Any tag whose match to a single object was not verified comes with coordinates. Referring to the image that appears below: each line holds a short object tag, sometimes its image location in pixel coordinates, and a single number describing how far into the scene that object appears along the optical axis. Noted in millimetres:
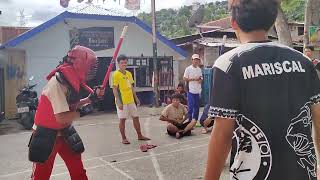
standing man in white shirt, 6854
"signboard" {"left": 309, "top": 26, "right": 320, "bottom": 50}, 5418
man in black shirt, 1339
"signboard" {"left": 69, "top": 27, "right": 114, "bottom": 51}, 11525
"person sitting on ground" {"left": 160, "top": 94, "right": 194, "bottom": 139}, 6339
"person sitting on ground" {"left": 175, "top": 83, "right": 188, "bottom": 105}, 8208
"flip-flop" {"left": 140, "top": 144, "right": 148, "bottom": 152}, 5451
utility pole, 10368
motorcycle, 8741
